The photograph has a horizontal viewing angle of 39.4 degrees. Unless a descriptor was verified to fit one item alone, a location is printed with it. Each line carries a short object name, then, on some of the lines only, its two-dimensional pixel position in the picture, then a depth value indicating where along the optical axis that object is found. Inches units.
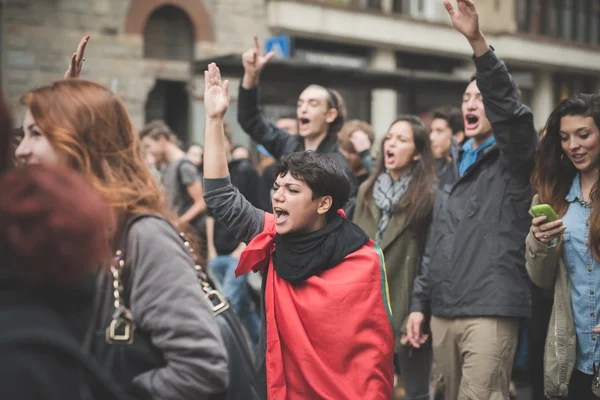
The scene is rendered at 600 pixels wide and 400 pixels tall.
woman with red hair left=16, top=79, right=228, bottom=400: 92.0
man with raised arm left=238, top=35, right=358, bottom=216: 223.8
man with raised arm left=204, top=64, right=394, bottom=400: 137.9
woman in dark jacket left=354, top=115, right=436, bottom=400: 207.8
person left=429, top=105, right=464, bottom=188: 286.5
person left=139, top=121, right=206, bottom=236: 323.8
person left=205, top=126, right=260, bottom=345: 311.3
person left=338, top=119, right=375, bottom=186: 276.4
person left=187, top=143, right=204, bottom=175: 397.6
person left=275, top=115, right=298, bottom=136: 343.0
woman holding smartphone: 159.5
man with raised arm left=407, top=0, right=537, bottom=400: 170.9
